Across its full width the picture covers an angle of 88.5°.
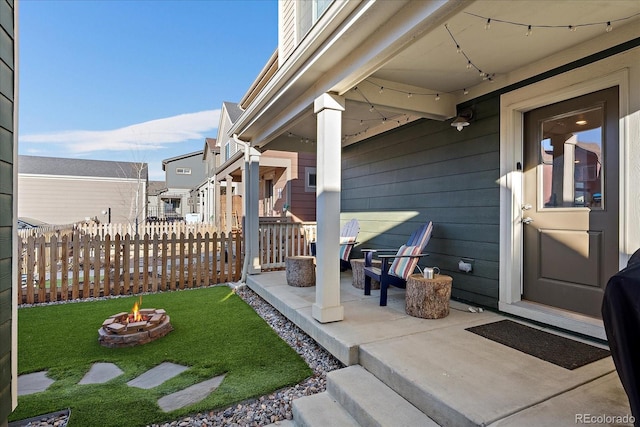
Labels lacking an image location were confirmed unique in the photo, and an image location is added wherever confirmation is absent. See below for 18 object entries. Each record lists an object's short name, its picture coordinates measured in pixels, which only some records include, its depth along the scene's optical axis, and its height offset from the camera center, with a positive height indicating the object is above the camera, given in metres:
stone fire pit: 3.10 -1.13
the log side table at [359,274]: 4.46 -0.82
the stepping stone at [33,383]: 2.35 -1.26
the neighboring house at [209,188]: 15.64 +1.44
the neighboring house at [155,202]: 26.34 +1.02
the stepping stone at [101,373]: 2.50 -1.26
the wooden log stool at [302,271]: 4.64 -0.81
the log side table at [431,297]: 3.10 -0.78
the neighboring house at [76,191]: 19.70 +1.47
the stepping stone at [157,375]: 2.46 -1.27
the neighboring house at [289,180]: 9.71 +1.08
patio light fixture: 3.56 +1.05
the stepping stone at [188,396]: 2.18 -1.27
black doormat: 2.22 -0.97
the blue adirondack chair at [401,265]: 3.50 -0.54
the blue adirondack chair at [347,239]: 5.18 -0.39
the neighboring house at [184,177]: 24.39 +2.81
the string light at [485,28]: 2.32 +1.38
